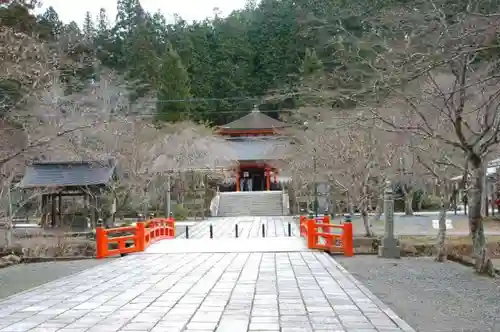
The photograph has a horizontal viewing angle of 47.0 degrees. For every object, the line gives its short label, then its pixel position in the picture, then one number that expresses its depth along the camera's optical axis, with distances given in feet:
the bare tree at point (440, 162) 44.57
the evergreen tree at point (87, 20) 151.24
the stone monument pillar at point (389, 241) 47.47
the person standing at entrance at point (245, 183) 147.74
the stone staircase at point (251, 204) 111.86
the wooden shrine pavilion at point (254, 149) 141.28
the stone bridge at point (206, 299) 20.38
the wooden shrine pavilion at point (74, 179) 74.84
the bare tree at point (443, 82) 20.65
